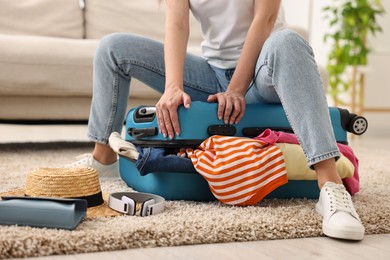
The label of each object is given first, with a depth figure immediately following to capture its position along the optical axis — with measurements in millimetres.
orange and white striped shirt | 2552
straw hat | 2479
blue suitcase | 2673
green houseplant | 6204
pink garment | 2661
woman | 2496
